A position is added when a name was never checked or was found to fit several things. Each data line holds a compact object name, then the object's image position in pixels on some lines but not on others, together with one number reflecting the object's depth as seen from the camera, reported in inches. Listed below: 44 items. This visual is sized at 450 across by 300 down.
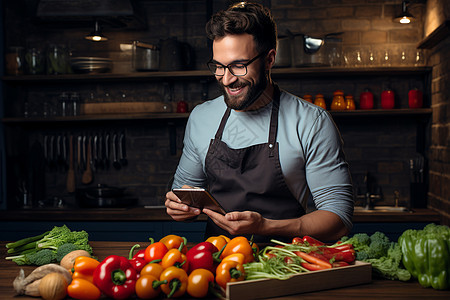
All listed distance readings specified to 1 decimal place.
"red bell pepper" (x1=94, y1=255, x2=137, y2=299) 50.6
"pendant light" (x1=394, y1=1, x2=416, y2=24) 152.5
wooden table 51.8
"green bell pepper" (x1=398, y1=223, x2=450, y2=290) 53.5
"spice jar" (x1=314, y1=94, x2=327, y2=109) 159.8
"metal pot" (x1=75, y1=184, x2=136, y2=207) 157.0
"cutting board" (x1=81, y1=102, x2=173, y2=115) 171.6
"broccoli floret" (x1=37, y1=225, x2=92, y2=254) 71.9
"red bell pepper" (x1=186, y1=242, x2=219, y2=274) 53.2
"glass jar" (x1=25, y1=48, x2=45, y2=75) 168.7
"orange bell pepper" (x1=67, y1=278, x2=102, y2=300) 51.0
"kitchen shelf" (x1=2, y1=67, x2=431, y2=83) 156.9
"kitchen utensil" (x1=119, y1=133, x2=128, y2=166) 174.7
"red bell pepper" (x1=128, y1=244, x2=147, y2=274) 54.0
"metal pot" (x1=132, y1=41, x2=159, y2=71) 163.5
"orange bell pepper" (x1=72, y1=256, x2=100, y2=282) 52.9
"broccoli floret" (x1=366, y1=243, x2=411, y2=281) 56.4
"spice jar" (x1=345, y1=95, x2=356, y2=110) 160.4
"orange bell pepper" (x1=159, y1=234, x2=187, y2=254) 58.7
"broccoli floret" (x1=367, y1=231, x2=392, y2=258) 59.7
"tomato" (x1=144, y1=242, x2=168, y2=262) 55.0
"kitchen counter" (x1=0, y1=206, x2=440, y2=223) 143.1
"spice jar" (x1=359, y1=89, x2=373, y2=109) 161.8
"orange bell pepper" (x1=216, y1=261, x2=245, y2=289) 50.7
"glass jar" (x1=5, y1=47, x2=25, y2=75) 167.5
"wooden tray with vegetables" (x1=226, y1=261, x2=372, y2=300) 49.7
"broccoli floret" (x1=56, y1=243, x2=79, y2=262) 67.6
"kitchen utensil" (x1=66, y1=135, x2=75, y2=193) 173.6
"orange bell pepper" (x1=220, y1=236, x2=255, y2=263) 53.8
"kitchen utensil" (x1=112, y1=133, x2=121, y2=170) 174.2
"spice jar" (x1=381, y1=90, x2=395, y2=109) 161.8
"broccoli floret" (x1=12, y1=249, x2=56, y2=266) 67.9
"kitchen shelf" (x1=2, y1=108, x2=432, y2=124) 156.6
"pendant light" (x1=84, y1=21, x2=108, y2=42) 154.3
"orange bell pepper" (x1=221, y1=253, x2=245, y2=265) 51.6
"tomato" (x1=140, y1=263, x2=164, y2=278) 51.1
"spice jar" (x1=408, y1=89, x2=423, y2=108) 159.2
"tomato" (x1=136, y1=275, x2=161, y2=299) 49.8
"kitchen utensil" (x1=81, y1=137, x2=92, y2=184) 173.8
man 79.8
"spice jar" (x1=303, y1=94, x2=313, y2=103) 161.0
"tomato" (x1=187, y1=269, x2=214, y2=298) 50.6
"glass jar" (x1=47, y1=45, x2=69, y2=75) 168.1
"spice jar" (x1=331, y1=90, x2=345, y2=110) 159.9
